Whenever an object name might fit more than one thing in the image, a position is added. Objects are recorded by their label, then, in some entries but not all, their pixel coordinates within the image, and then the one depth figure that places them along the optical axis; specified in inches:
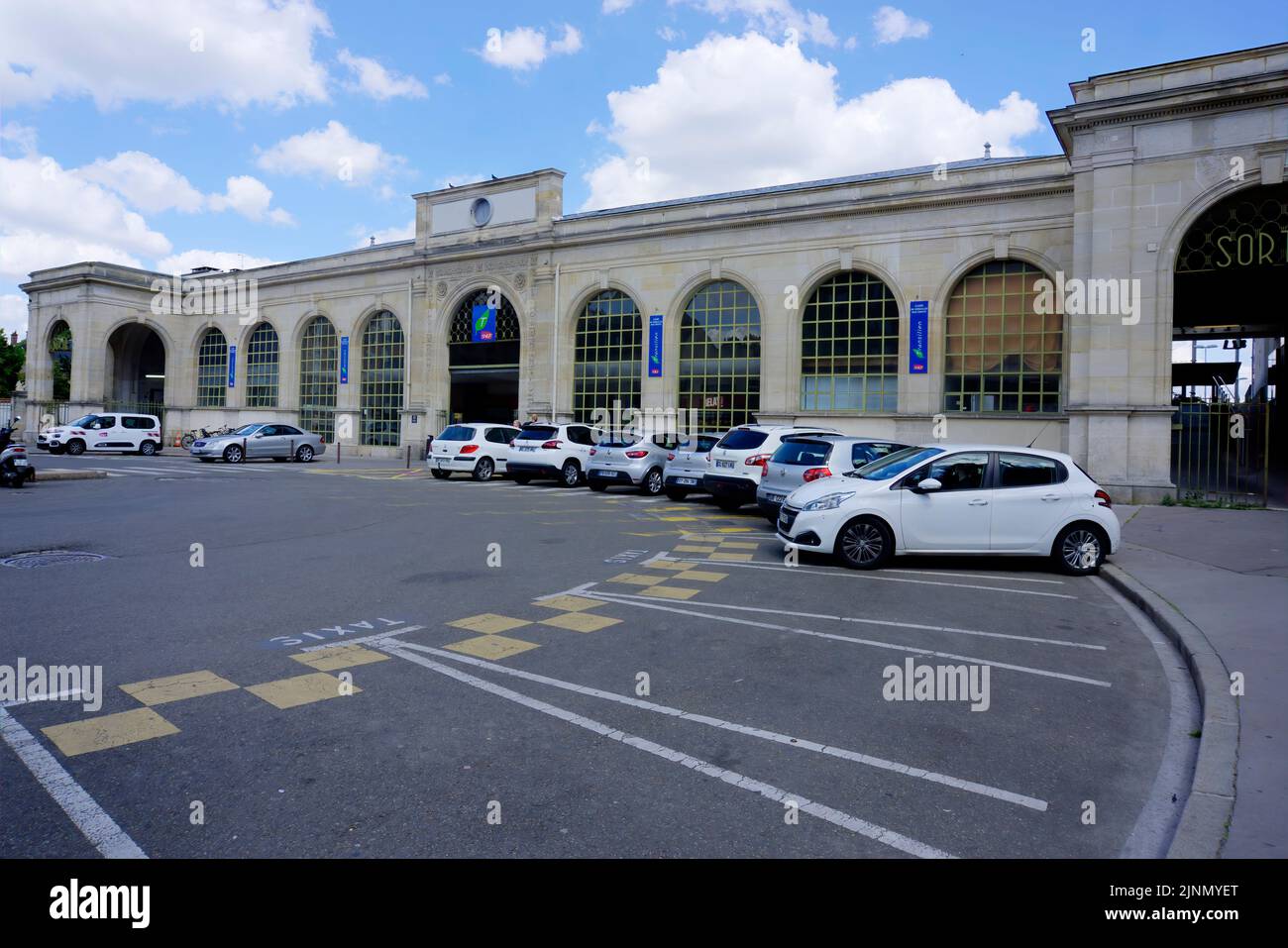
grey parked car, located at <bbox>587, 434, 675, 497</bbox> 781.3
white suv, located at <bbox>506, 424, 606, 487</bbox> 876.0
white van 1294.3
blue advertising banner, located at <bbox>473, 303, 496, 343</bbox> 1392.7
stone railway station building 729.6
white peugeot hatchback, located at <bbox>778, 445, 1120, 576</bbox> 400.5
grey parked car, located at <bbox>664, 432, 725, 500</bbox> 689.0
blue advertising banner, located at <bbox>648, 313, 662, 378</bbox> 1207.6
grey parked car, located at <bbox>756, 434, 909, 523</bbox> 504.7
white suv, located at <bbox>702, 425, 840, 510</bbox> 599.8
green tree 2723.9
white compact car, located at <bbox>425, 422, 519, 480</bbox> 970.7
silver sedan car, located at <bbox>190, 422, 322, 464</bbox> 1201.4
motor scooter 697.0
